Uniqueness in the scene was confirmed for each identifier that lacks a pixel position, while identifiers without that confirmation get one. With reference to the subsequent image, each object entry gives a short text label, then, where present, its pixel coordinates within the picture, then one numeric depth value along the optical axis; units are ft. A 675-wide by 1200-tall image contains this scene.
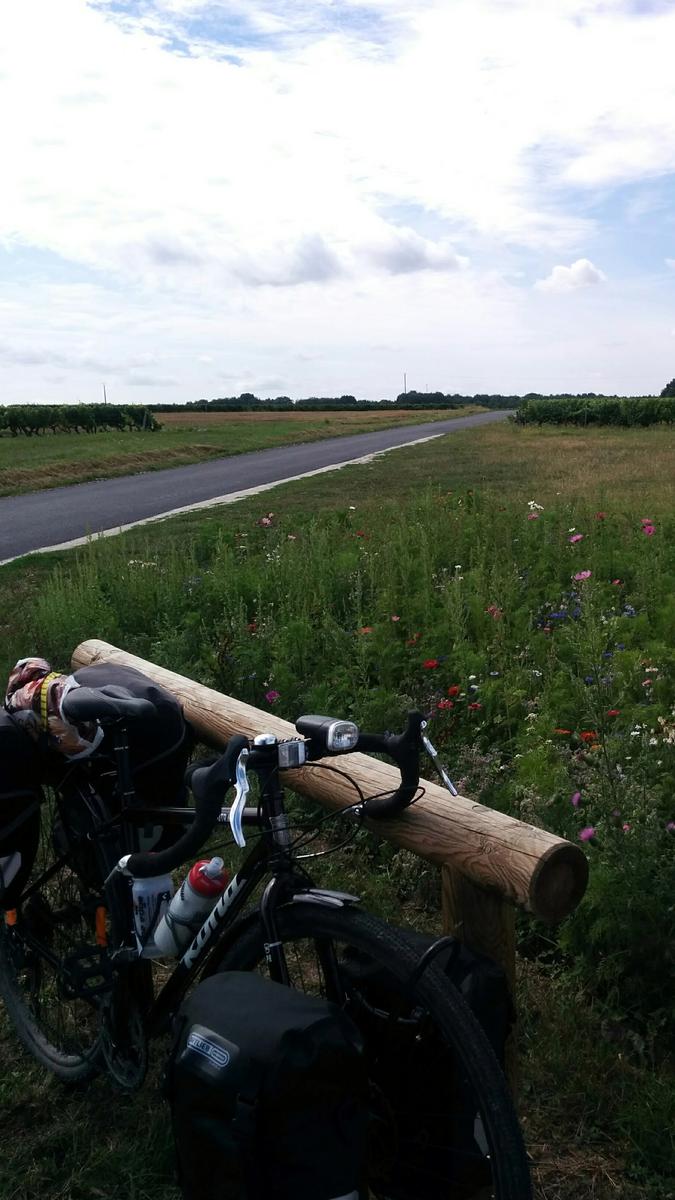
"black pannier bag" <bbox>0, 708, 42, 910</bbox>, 9.38
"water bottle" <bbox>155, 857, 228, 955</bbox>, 7.95
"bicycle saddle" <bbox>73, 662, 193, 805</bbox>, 9.15
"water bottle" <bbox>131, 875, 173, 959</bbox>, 8.86
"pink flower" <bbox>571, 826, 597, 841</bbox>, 10.95
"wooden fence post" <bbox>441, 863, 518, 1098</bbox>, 8.00
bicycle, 6.58
